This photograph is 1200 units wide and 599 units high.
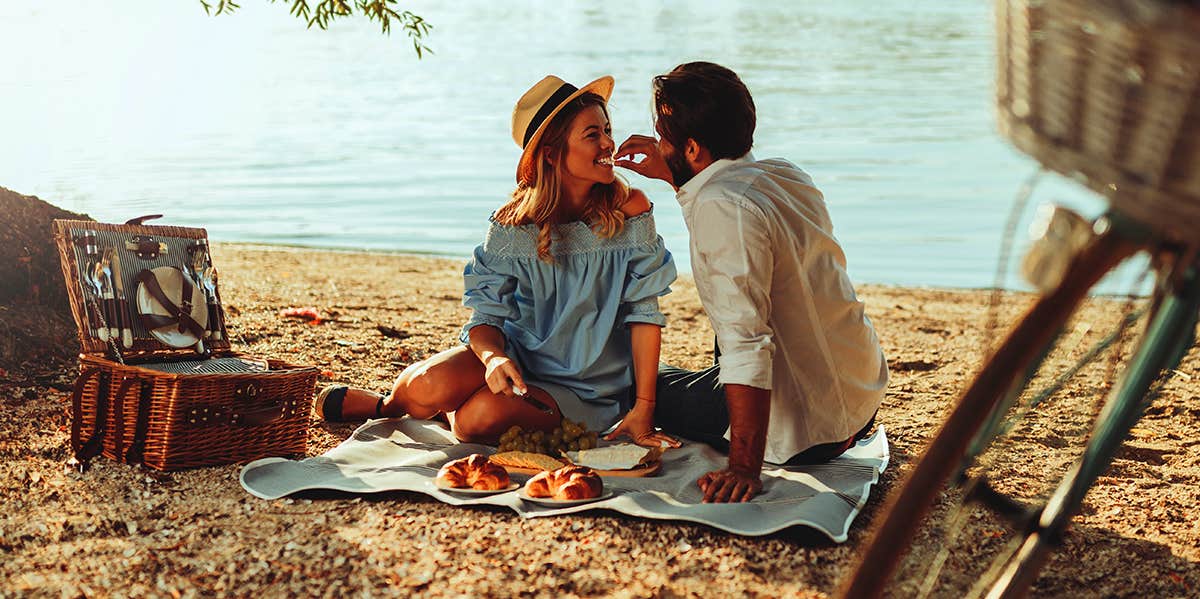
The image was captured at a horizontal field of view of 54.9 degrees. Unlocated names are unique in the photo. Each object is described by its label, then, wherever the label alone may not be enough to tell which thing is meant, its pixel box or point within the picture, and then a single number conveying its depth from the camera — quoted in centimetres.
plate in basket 392
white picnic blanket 318
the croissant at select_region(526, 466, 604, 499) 335
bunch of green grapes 383
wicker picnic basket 363
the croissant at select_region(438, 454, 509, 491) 346
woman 393
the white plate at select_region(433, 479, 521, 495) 344
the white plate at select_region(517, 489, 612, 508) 333
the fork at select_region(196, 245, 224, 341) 412
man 321
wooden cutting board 362
